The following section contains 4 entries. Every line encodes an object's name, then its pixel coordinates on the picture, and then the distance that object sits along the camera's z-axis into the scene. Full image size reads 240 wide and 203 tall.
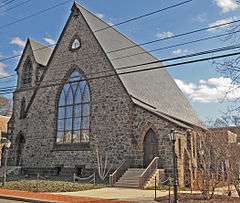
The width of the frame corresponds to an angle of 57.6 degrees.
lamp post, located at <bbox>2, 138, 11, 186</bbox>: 16.04
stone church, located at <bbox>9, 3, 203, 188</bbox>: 16.27
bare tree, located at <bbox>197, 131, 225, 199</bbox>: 10.38
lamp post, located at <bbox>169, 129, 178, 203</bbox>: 9.53
